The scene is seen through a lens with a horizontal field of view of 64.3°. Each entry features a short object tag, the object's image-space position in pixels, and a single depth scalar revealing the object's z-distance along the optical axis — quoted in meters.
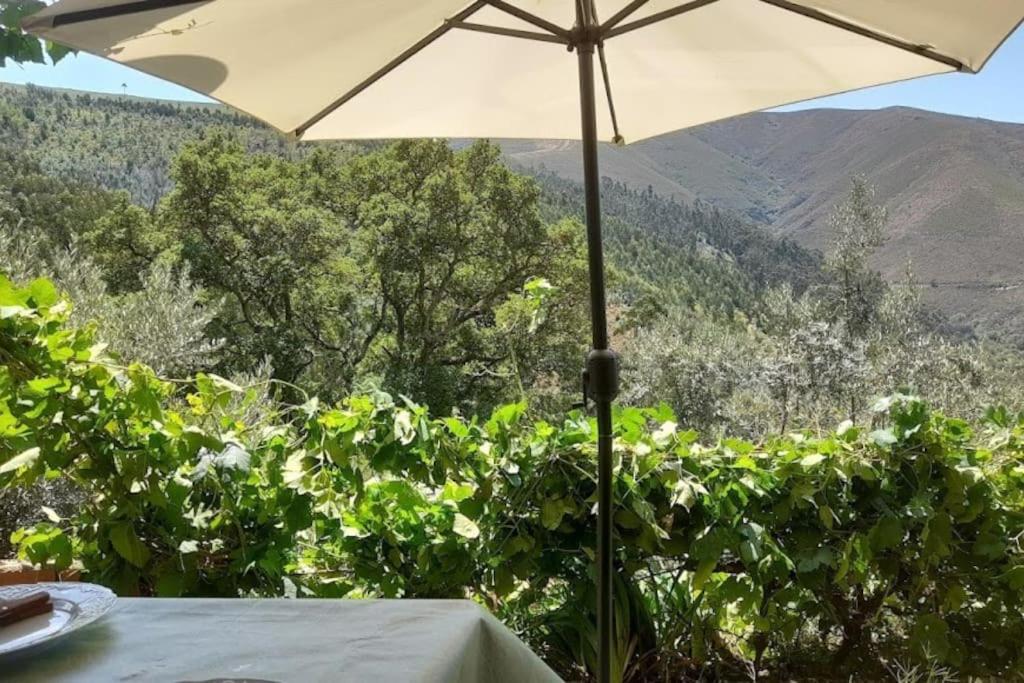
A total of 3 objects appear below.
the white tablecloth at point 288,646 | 0.74
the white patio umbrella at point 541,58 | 1.04
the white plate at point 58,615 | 0.76
